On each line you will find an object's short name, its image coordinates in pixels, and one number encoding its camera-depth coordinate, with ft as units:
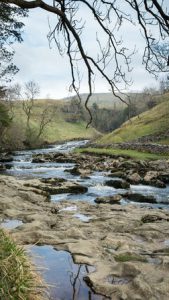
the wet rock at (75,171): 74.95
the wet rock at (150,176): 64.79
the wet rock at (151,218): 35.02
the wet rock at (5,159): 101.00
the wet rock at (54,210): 37.32
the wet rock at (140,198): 48.96
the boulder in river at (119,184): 58.80
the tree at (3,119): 113.86
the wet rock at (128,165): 81.09
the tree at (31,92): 199.69
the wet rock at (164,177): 66.48
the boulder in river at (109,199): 46.32
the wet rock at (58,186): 52.01
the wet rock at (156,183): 61.44
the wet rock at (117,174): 71.13
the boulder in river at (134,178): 63.63
